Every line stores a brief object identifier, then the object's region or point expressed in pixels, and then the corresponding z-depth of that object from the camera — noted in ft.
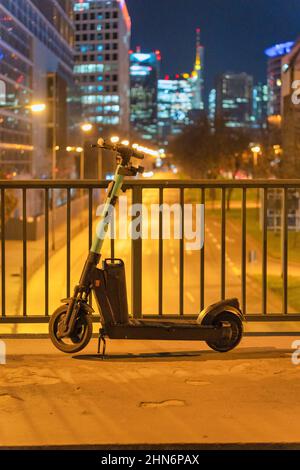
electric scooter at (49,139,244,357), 16.96
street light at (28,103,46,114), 88.29
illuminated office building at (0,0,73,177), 190.39
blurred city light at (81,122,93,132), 139.54
